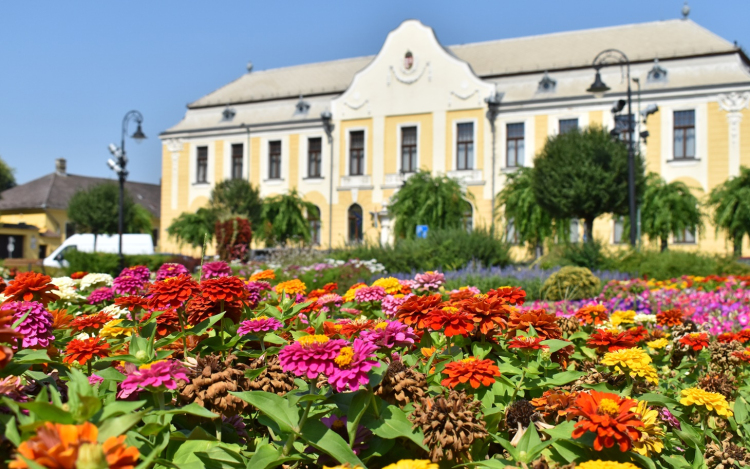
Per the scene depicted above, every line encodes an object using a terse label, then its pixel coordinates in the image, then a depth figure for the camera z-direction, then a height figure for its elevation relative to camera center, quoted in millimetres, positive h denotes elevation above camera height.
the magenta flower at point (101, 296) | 3588 -324
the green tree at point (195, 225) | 27984 +684
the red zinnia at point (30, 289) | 2479 -200
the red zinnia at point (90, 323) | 2631 -351
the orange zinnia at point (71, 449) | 1085 -369
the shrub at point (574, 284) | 9250 -562
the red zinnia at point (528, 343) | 2230 -349
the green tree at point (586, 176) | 17531 +1993
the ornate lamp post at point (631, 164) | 14828 +1954
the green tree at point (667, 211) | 21719 +1250
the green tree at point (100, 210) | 36531 +1688
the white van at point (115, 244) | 27328 -183
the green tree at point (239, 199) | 28578 +1937
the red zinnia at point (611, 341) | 2529 -381
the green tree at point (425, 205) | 22547 +1412
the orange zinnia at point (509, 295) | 2854 -229
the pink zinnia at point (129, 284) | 3410 -241
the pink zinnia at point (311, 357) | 1610 -299
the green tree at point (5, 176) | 50875 +5058
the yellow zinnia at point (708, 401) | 2287 -556
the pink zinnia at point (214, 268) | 3258 -143
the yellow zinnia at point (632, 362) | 2250 -413
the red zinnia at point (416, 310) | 2291 -244
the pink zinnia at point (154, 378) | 1574 -346
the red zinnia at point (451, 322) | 2145 -268
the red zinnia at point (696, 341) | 3152 -470
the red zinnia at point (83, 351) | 2078 -372
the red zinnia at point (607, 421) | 1529 -432
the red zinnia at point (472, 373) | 1884 -389
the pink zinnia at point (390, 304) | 3119 -304
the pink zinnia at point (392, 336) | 2125 -315
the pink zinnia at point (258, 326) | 2275 -306
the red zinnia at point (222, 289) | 2284 -174
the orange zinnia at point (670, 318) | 3662 -418
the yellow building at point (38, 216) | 41656 +1639
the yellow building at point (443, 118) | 24672 +5644
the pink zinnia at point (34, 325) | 1917 -268
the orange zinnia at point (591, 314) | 3235 -354
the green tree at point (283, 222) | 27719 +902
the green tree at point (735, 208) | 20312 +1300
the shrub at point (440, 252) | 13484 -188
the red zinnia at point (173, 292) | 2285 -191
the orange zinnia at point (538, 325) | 2488 -317
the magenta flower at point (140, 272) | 3615 -189
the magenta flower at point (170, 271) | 3488 -169
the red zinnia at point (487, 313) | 2252 -246
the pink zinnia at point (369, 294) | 3438 -279
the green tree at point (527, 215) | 21297 +1055
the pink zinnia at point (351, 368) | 1599 -322
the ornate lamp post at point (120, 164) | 20297 +2449
